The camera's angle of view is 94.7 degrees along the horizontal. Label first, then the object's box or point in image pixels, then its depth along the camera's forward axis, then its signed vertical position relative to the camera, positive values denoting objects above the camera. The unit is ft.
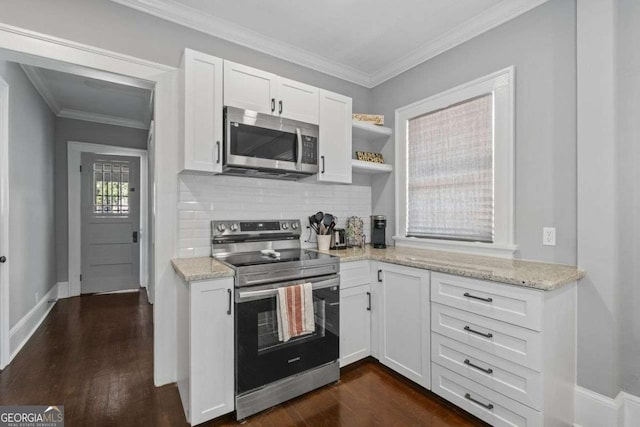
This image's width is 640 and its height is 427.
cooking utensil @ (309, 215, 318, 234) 9.42 -0.37
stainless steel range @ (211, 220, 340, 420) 5.93 -2.43
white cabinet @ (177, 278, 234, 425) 5.51 -2.66
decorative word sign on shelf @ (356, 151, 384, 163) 10.16 +1.92
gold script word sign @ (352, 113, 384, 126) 9.87 +3.16
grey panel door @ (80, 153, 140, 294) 15.12 -0.65
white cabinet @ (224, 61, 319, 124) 7.11 +3.04
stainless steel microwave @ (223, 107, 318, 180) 6.98 +1.68
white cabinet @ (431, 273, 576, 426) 5.03 -2.61
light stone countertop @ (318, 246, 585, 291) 5.16 -1.17
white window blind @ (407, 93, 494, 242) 7.70 +1.13
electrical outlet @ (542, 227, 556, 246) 6.47 -0.53
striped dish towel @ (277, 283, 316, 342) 6.26 -2.18
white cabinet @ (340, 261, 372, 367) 7.70 -2.70
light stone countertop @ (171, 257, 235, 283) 5.47 -1.18
